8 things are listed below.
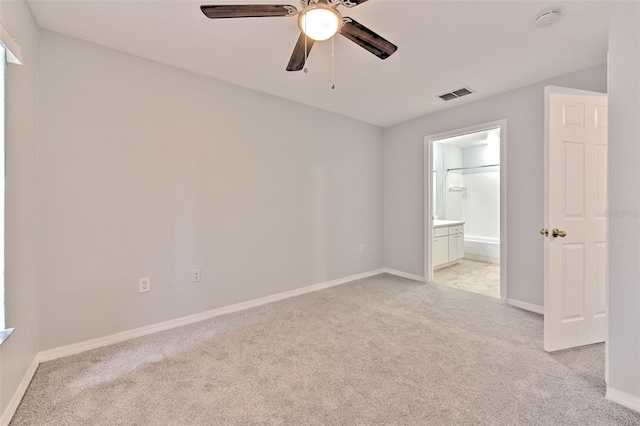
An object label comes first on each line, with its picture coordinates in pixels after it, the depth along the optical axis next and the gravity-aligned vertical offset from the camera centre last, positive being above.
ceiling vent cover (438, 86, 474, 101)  3.01 +1.35
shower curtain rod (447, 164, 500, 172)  5.53 +0.89
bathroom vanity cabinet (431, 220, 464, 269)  4.43 -0.62
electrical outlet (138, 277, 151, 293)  2.35 -0.66
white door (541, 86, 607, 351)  2.03 -0.08
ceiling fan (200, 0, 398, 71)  1.35 +1.02
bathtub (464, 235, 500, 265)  5.18 -0.83
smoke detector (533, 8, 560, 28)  1.77 +1.31
